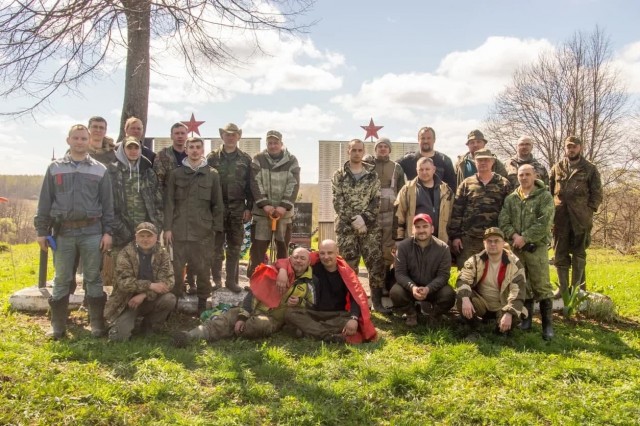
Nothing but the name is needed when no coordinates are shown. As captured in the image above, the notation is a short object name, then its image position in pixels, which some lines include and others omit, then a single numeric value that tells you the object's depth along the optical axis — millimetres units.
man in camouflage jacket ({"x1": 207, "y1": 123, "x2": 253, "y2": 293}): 6523
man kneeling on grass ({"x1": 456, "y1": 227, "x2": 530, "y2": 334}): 5293
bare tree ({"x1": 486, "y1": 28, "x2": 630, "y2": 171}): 21984
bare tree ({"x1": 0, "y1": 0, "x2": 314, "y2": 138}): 4234
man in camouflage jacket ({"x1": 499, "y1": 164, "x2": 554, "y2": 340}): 5633
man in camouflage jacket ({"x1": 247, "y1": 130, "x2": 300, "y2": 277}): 6484
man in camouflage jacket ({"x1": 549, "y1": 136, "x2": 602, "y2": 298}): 6707
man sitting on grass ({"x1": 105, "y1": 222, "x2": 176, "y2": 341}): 5160
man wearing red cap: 5633
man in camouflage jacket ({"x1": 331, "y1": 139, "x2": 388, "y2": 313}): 6238
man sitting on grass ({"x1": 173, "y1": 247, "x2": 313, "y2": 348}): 5203
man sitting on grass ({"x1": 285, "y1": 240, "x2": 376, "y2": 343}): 5301
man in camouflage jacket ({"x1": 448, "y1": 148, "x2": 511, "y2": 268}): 5996
